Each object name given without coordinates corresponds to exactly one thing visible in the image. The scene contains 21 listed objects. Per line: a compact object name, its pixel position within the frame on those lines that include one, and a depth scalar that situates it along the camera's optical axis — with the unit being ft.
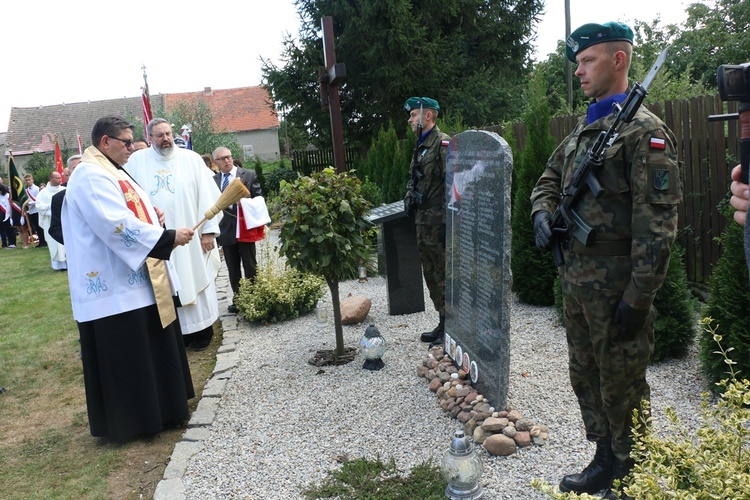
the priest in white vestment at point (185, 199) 19.44
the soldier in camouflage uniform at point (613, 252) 8.44
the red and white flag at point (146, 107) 27.88
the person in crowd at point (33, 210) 61.26
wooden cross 26.33
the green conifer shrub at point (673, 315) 15.15
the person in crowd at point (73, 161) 30.14
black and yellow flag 58.70
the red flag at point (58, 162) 45.84
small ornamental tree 17.30
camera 4.84
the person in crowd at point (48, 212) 43.73
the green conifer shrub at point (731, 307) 12.88
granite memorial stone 12.59
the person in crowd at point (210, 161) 35.36
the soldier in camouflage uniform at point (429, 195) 17.89
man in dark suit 24.17
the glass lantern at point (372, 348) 16.99
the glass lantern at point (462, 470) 10.20
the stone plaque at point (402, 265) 22.26
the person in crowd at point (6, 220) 62.54
